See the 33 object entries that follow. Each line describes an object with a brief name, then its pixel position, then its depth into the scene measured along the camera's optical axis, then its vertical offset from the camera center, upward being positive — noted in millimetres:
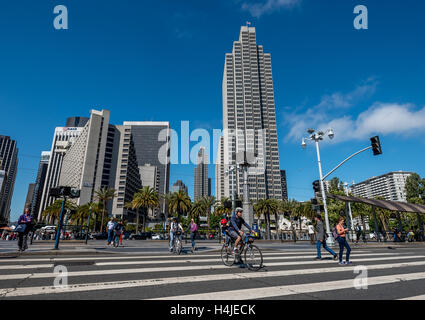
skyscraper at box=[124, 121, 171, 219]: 184250 +65697
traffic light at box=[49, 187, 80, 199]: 11492 +1625
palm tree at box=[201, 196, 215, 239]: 53053 +4994
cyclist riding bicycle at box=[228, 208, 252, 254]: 6932 -105
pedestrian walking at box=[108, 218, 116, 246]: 14906 -84
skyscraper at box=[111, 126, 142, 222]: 100500 +23490
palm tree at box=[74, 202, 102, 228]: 57503 +3527
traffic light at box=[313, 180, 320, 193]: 19031 +3118
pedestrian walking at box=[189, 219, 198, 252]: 12741 -245
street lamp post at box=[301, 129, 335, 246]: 19786 +7506
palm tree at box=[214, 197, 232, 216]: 55969 +3220
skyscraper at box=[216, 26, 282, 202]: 125875 +64259
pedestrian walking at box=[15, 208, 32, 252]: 9406 -66
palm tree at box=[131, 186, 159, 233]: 48234 +5362
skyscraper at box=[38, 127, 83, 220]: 161750 +48704
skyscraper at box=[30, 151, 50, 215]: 182212 +17794
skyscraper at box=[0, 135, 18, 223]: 148762 +31256
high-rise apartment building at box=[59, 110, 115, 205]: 95625 +28825
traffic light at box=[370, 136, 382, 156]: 16048 +5295
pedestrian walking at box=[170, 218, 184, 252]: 11136 -258
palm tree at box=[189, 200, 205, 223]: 53562 +3711
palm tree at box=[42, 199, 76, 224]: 60744 +4315
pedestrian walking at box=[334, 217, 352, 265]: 7625 -391
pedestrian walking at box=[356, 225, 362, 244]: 21889 -672
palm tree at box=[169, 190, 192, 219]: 46312 +4393
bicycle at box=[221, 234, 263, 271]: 6660 -884
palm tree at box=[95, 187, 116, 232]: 49844 +6300
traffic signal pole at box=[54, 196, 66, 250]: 10696 -127
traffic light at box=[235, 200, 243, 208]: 16656 +1508
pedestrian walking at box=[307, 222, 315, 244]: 19406 -553
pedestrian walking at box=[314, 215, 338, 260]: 9179 -465
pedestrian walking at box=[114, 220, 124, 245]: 14778 -308
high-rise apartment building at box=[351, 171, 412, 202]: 189125 +32670
